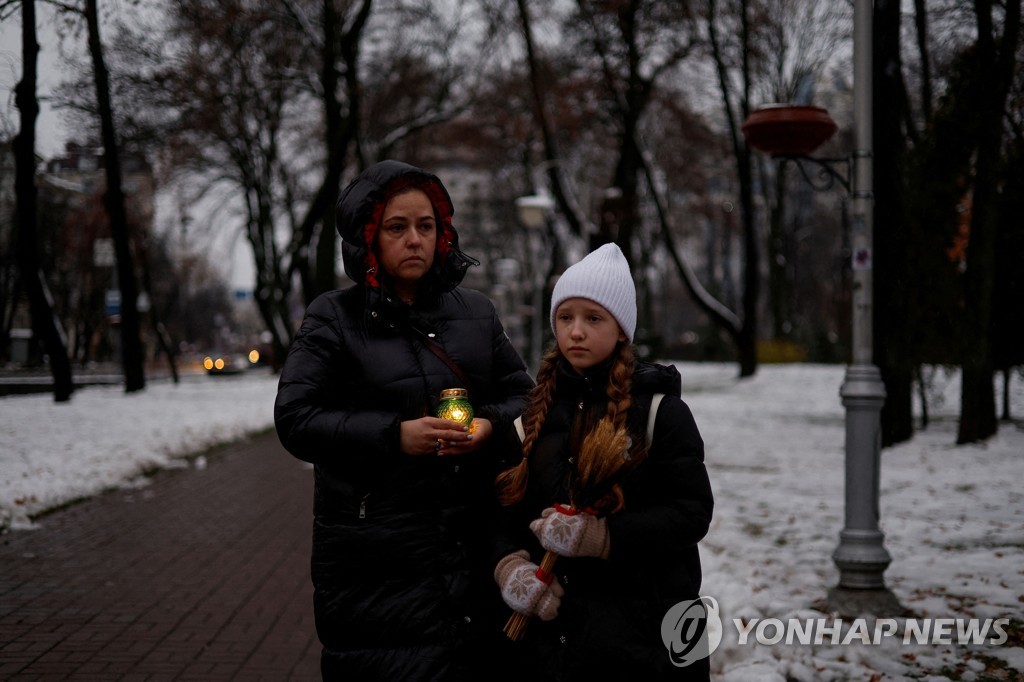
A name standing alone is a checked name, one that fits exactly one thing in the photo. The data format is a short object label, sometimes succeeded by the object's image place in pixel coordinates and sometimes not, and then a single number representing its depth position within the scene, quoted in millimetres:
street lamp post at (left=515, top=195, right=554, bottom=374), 25344
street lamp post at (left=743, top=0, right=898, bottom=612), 5844
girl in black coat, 2613
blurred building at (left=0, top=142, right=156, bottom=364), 24984
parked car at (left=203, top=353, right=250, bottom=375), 47469
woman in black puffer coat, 2793
